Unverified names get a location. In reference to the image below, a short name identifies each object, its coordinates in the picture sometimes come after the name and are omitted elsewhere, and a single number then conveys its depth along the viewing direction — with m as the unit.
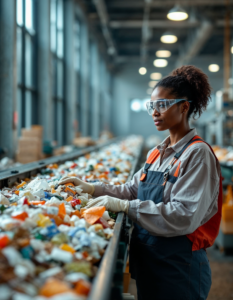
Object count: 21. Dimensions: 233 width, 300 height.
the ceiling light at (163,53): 13.79
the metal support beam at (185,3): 11.61
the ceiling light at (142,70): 22.05
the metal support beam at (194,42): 13.10
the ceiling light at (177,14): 7.91
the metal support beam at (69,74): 11.07
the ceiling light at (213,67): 16.98
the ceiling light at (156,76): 21.73
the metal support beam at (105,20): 11.21
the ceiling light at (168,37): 10.41
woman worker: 1.65
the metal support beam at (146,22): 12.96
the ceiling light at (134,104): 24.06
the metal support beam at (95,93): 17.31
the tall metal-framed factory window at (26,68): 7.67
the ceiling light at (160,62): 14.91
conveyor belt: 0.97
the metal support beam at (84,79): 13.86
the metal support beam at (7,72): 6.06
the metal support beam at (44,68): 8.55
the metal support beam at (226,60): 9.51
